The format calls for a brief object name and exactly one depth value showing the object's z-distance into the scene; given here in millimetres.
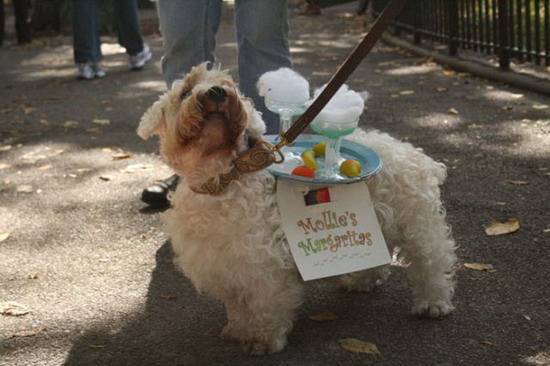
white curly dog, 2830
